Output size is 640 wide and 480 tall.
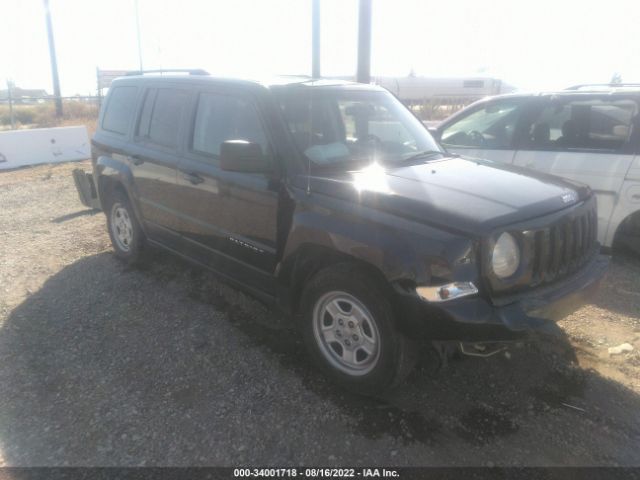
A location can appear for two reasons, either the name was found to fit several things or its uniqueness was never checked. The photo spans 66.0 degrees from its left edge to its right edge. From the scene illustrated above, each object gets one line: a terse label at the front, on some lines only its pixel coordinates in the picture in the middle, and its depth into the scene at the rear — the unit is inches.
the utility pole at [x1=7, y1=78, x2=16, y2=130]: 598.0
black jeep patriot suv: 103.0
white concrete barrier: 466.9
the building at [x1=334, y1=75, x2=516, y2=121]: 1354.6
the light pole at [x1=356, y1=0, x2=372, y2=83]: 334.3
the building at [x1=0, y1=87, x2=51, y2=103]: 1639.6
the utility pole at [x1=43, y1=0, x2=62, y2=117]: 863.1
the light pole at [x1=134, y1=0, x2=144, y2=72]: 876.0
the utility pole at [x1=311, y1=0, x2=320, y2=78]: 438.6
